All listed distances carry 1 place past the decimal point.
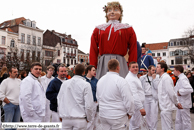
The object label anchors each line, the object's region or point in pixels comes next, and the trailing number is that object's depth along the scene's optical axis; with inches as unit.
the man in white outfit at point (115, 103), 136.9
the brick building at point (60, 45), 2183.1
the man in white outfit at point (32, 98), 174.4
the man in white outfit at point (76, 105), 148.6
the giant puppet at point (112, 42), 175.6
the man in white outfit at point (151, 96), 258.2
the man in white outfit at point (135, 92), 175.0
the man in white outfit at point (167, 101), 208.8
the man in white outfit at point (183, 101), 245.8
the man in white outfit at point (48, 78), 268.2
